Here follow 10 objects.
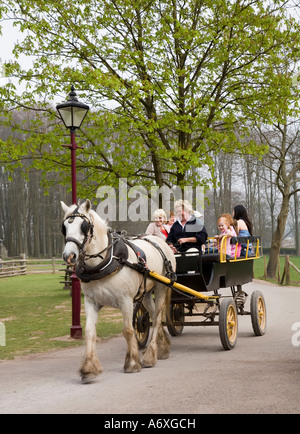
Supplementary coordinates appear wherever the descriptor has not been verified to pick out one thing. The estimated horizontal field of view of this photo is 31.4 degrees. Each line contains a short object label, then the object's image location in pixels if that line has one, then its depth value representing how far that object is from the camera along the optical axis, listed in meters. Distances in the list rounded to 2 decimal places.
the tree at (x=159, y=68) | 14.16
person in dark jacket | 8.12
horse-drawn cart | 7.72
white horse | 5.92
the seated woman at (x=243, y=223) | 9.35
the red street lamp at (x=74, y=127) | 9.62
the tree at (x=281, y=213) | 22.48
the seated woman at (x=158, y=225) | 8.89
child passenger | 8.77
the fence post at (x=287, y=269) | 19.50
